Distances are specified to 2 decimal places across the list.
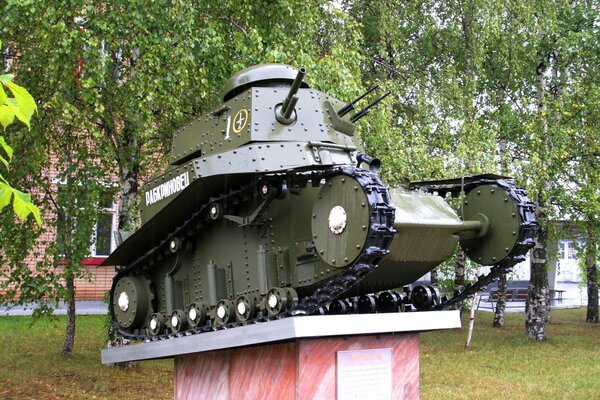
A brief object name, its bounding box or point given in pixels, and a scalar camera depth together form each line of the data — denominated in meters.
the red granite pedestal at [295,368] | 6.61
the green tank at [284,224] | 6.68
